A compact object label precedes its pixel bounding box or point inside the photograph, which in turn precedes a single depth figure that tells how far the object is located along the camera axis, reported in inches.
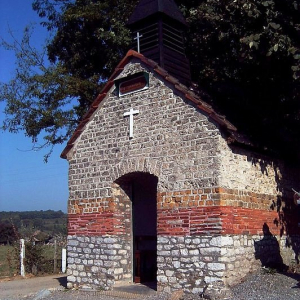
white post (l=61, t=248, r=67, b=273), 762.2
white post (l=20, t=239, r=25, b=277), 722.2
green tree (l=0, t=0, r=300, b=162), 459.8
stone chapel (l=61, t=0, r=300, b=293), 420.5
